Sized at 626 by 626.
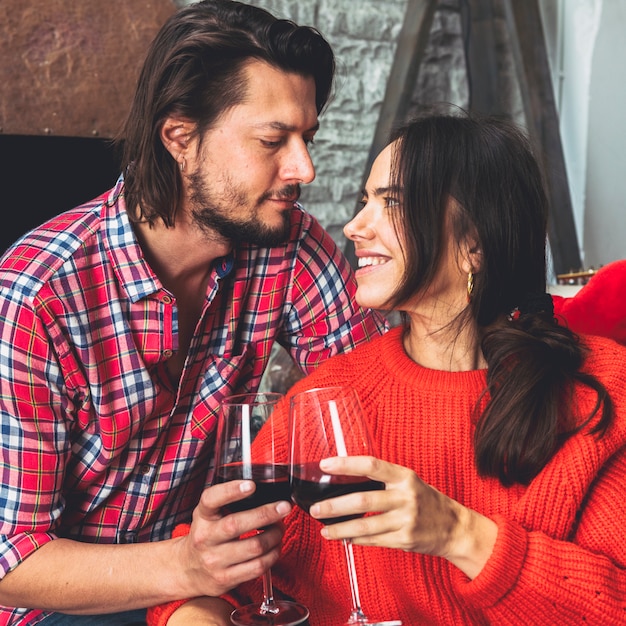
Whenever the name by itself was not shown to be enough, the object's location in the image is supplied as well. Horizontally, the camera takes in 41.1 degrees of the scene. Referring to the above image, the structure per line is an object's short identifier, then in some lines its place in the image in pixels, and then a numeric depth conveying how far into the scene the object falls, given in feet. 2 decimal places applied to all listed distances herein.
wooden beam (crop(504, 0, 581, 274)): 10.82
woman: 3.57
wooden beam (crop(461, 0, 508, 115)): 11.10
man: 4.53
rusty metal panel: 7.45
